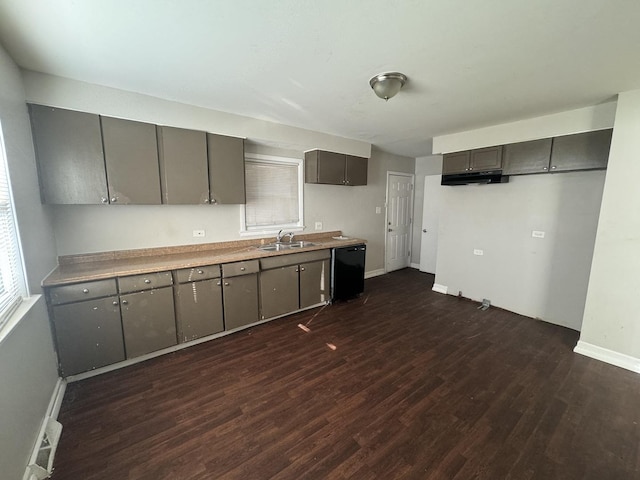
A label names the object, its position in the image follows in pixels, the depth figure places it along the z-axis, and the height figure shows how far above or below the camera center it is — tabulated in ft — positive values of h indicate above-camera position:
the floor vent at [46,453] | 4.38 -4.74
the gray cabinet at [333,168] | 12.29 +1.83
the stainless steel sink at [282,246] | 11.08 -1.92
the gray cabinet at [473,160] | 11.01 +2.05
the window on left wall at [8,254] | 4.62 -1.02
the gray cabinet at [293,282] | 10.05 -3.34
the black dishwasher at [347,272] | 12.09 -3.33
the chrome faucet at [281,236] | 11.73 -1.52
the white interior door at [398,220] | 16.97 -1.08
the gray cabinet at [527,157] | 9.75 +1.94
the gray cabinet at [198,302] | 8.23 -3.34
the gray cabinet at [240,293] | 9.05 -3.31
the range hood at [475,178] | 11.07 +1.26
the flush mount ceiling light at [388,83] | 6.42 +3.13
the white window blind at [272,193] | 11.25 +0.49
